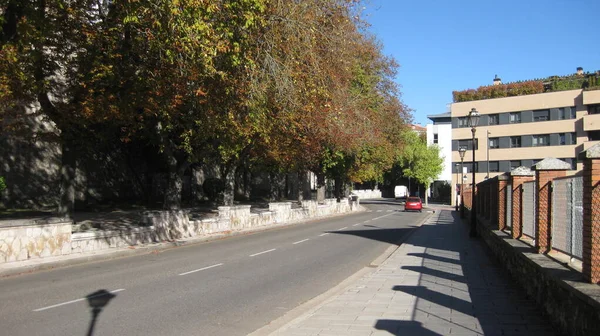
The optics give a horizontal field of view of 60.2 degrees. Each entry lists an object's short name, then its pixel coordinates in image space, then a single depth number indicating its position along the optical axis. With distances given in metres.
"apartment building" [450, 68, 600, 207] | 57.75
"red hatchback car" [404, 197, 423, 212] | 49.28
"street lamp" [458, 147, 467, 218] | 33.53
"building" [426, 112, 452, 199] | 83.81
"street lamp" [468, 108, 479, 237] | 21.15
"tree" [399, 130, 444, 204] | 69.12
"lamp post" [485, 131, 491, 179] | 59.80
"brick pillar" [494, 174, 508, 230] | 14.09
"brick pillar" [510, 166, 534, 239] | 11.31
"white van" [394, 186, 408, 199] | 83.88
